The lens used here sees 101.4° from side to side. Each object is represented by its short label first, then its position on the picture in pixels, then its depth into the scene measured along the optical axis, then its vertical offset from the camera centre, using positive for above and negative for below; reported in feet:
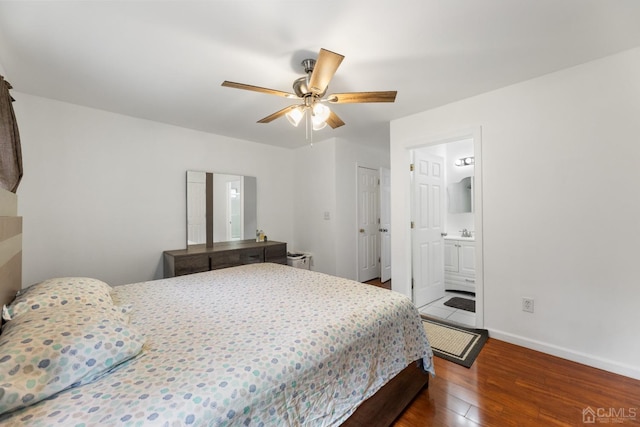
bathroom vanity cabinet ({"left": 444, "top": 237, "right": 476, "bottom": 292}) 12.44 -2.41
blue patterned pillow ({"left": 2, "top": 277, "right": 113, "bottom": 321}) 3.92 -1.29
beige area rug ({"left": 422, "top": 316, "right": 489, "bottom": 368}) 7.22 -3.84
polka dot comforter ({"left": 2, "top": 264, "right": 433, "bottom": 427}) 2.53 -1.78
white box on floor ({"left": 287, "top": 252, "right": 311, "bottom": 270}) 12.99 -2.18
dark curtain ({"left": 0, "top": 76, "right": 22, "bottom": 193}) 5.27 +1.56
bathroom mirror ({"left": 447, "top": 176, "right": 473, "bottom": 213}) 13.35 +1.02
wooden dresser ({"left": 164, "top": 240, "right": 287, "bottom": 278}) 9.69 -1.59
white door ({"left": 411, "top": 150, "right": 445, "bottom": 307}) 10.59 -0.54
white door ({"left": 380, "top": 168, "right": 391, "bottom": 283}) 15.08 -0.62
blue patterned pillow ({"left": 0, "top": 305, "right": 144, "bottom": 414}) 2.46 -1.45
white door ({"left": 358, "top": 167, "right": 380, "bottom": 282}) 14.29 -0.51
